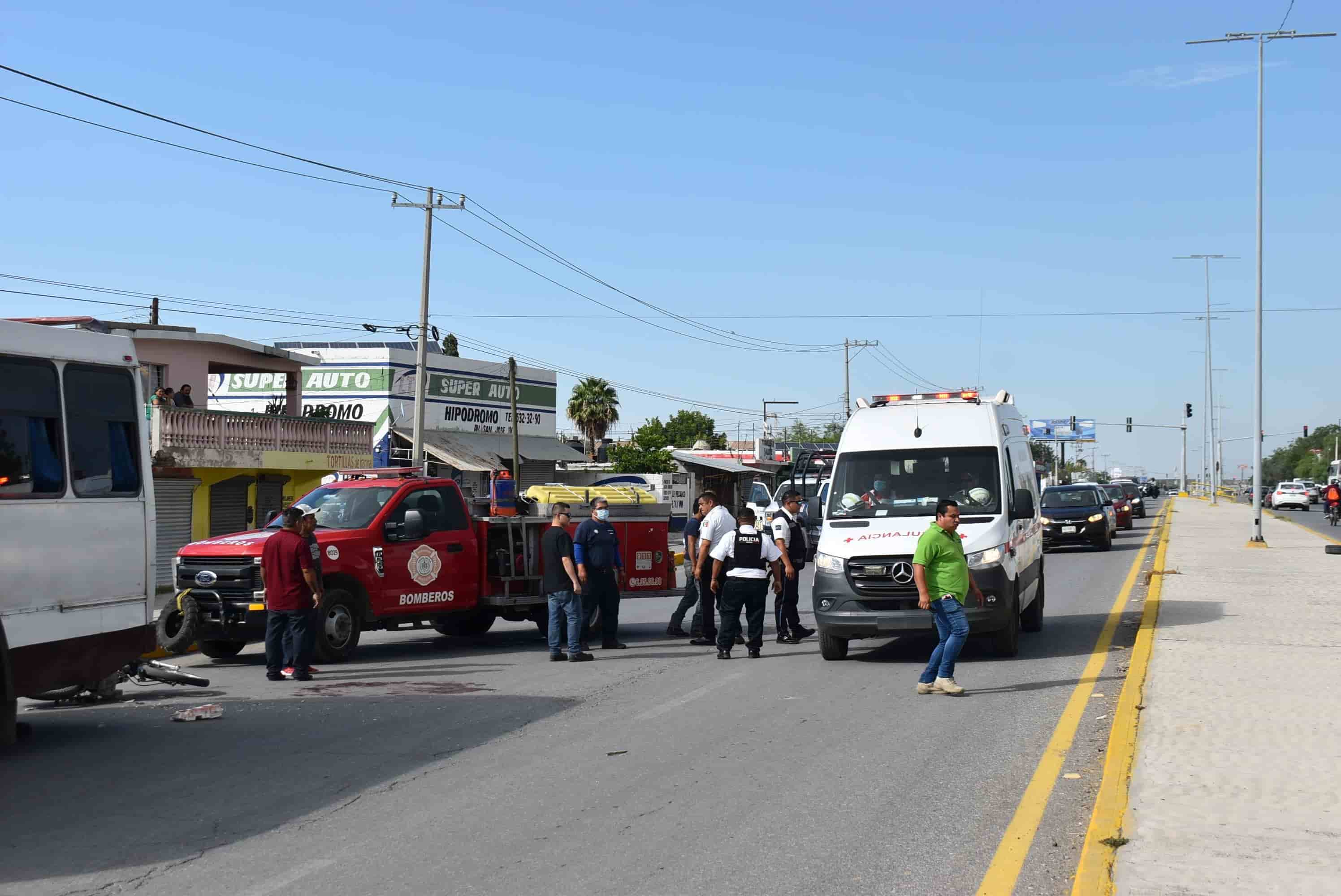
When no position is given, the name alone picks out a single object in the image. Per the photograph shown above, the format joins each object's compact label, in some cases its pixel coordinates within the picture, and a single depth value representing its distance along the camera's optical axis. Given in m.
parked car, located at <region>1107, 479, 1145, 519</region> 56.50
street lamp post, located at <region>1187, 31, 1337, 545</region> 29.75
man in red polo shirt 13.14
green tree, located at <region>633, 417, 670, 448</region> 67.44
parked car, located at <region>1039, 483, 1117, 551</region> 33.38
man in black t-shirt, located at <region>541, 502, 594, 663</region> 14.28
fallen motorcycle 10.62
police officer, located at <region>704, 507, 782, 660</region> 14.04
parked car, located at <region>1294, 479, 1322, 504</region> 83.26
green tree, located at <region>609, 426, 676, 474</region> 61.16
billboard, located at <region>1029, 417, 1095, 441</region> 115.31
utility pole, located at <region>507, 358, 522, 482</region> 41.88
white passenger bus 8.76
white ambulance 13.15
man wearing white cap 13.12
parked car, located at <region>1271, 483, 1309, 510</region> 74.00
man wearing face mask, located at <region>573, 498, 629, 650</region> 14.93
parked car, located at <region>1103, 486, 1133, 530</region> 44.34
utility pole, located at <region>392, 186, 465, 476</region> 35.03
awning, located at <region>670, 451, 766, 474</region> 64.81
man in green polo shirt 11.15
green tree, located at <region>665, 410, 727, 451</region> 117.44
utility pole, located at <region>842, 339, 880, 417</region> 73.25
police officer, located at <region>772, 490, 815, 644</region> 15.98
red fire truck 14.28
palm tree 70.69
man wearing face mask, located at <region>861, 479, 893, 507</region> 14.42
